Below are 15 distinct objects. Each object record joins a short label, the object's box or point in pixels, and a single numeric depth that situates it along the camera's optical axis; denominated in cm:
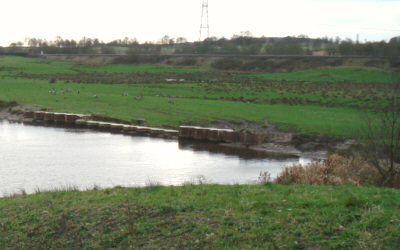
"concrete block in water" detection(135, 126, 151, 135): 3611
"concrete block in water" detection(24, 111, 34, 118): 4317
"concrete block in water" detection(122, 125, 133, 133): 3673
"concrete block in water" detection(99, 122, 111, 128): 3809
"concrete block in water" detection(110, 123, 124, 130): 3739
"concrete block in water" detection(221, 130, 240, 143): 3301
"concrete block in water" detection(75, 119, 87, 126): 3925
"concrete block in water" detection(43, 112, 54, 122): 4181
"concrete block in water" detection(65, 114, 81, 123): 4051
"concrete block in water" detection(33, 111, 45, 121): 4241
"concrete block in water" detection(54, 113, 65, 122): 4112
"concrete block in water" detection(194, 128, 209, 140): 3394
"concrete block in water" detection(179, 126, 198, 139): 3425
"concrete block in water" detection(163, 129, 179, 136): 3516
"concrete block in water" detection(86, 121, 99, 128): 3856
